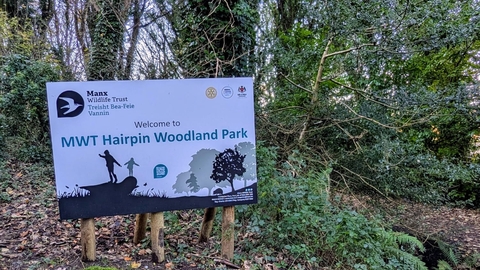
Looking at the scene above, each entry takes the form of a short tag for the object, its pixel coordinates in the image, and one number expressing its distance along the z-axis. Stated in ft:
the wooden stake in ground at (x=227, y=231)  8.18
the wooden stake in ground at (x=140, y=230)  8.93
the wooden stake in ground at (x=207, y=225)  9.37
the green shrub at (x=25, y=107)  17.57
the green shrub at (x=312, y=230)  9.32
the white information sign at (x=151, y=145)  6.75
